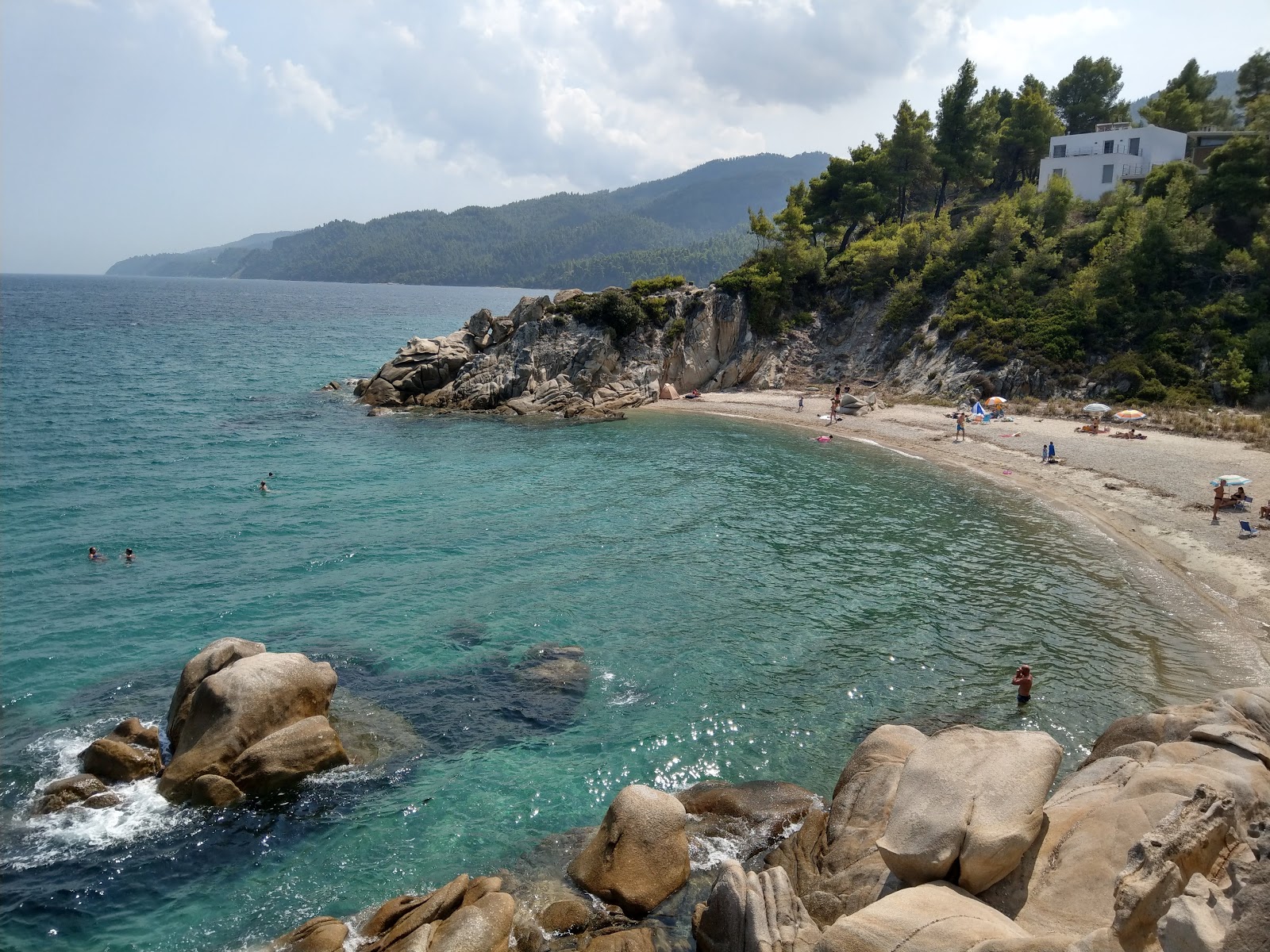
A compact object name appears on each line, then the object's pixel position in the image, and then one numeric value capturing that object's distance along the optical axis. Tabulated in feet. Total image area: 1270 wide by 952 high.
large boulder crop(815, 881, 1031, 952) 26.81
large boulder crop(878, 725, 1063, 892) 32.30
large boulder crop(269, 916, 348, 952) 39.60
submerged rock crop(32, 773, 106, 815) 51.24
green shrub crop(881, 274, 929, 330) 215.31
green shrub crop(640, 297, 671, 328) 221.87
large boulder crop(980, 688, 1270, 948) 25.48
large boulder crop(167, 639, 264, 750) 57.98
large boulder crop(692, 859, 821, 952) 34.86
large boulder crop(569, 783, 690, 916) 43.01
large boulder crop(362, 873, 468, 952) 39.24
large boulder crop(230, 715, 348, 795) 52.65
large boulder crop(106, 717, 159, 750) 57.00
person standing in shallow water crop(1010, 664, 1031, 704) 65.00
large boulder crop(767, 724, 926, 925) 37.42
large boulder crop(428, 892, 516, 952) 37.45
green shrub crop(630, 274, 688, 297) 228.63
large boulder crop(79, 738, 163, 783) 54.08
